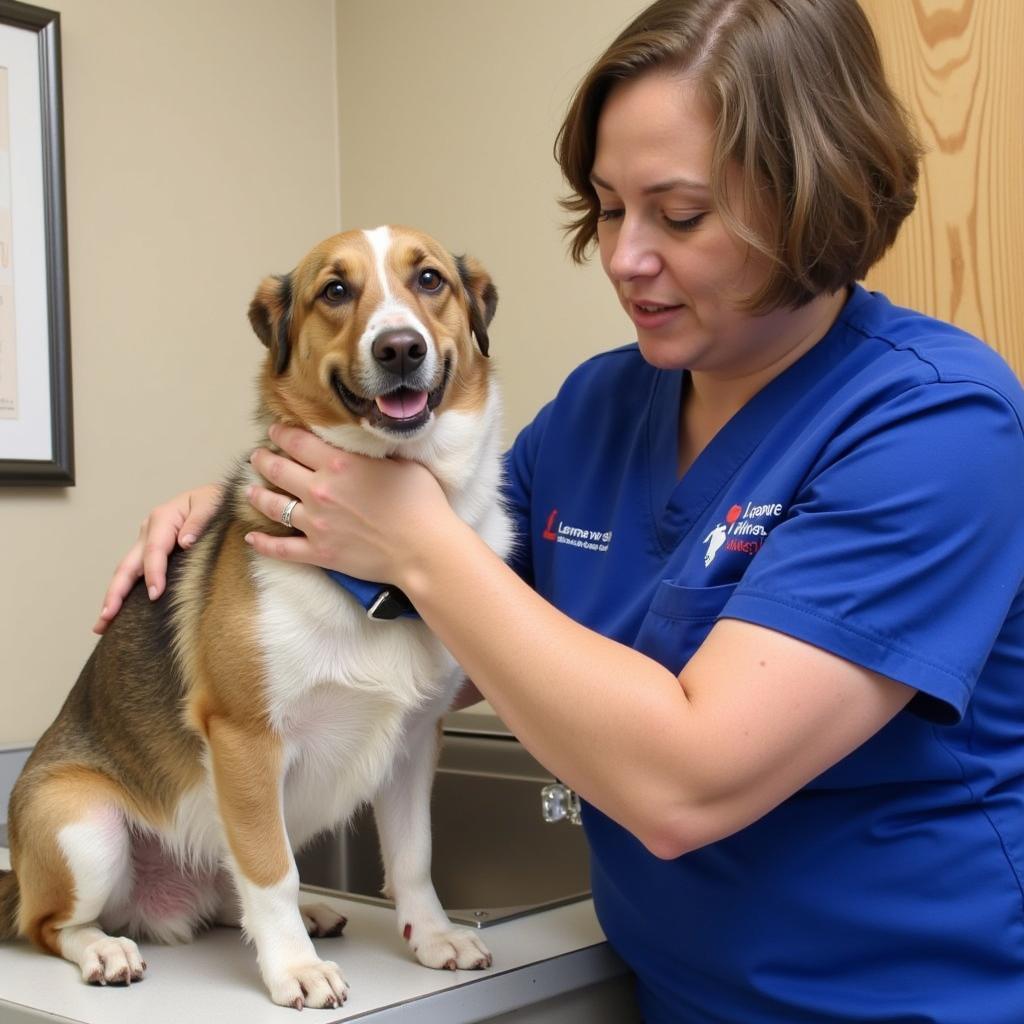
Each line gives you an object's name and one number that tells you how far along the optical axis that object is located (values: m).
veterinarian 0.92
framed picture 1.90
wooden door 1.54
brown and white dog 1.13
